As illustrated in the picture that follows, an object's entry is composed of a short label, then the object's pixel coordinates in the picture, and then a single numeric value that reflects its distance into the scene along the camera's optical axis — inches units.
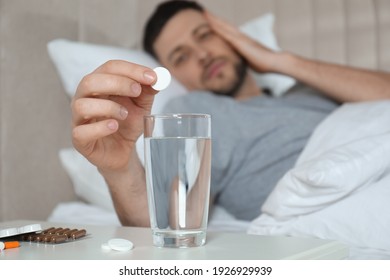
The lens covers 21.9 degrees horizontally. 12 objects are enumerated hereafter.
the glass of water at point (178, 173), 39.0
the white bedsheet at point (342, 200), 49.1
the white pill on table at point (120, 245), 39.5
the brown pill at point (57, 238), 41.9
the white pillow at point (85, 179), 68.7
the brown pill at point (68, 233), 42.5
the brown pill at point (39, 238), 42.1
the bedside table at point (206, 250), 38.4
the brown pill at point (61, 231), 42.7
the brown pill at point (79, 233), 42.7
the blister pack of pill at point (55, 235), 41.9
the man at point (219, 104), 41.9
